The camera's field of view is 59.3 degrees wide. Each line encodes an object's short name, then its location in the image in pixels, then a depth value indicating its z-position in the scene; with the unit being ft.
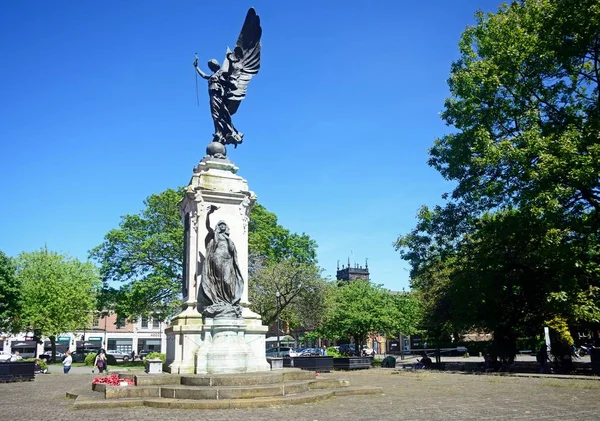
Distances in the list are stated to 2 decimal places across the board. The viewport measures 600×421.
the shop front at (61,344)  218.18
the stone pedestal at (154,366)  44.55
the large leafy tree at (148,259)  118.62
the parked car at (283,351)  138.86
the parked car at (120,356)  161.58
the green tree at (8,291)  122.31
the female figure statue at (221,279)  45.78
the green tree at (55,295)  137.90
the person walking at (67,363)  92.99
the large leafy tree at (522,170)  60.08
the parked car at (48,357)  165.05
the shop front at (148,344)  231.91
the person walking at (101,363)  85.22
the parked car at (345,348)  193.65
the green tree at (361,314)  150.20
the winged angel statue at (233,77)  55.67
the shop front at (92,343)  218.83
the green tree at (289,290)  118.01
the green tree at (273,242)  127.03
